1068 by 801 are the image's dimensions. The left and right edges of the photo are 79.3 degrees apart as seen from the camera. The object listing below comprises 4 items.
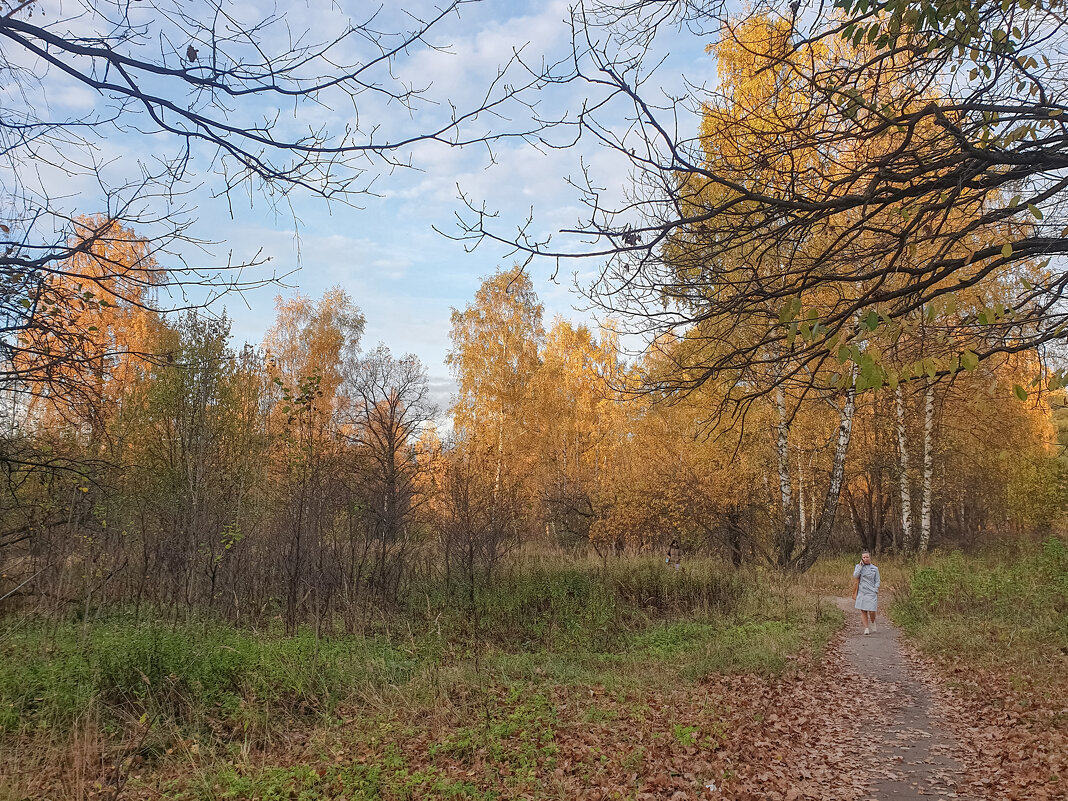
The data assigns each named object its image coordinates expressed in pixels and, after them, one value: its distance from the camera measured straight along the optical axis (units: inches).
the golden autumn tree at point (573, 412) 1140.5
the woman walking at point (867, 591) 432.5
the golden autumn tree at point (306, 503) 411.2
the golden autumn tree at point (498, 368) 1088.8
